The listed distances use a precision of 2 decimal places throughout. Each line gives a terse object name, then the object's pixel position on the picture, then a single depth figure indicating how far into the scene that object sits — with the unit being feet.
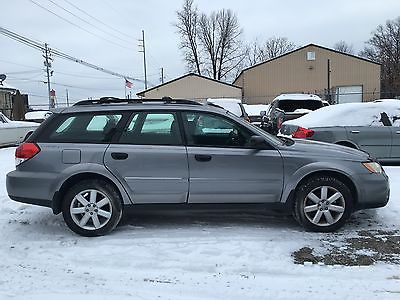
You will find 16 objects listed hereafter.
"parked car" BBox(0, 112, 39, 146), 50.31
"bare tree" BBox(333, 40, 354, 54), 297.33
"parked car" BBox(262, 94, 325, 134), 49.86
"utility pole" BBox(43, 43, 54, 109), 167.28
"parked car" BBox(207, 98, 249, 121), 46.46
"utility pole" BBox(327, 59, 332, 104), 126.10
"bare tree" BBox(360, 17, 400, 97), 192.02
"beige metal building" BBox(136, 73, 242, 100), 127.13
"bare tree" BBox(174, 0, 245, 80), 198.08
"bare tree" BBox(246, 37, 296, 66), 243.19
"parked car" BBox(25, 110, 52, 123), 85.11
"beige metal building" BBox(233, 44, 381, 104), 128.57
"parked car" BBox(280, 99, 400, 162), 28.91
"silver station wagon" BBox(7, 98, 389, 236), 16.34
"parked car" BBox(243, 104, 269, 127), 89.82
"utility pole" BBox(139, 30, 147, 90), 169.31
